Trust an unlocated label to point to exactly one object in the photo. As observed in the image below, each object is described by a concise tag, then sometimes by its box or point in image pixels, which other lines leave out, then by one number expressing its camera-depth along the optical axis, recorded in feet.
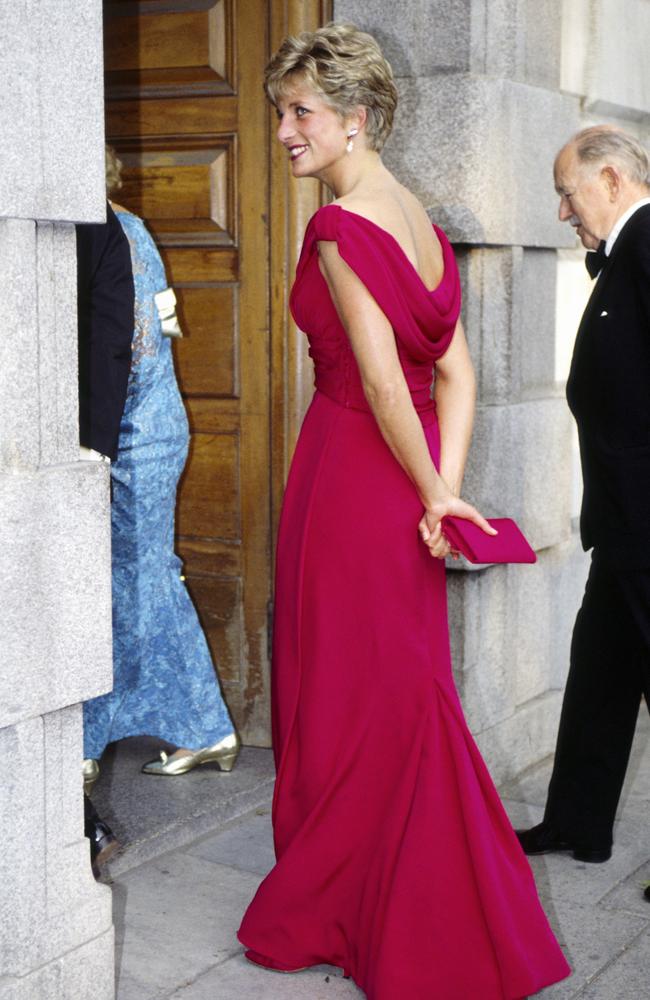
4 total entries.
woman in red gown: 11.40
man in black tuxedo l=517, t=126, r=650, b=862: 13.16
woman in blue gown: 15.40
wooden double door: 16.53
